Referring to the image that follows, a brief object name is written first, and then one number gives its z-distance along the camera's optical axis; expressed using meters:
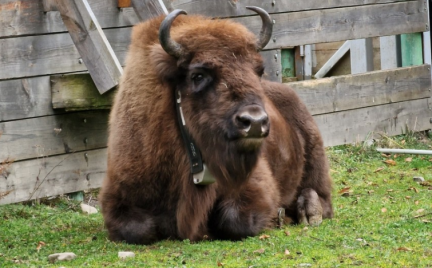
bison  11.66
